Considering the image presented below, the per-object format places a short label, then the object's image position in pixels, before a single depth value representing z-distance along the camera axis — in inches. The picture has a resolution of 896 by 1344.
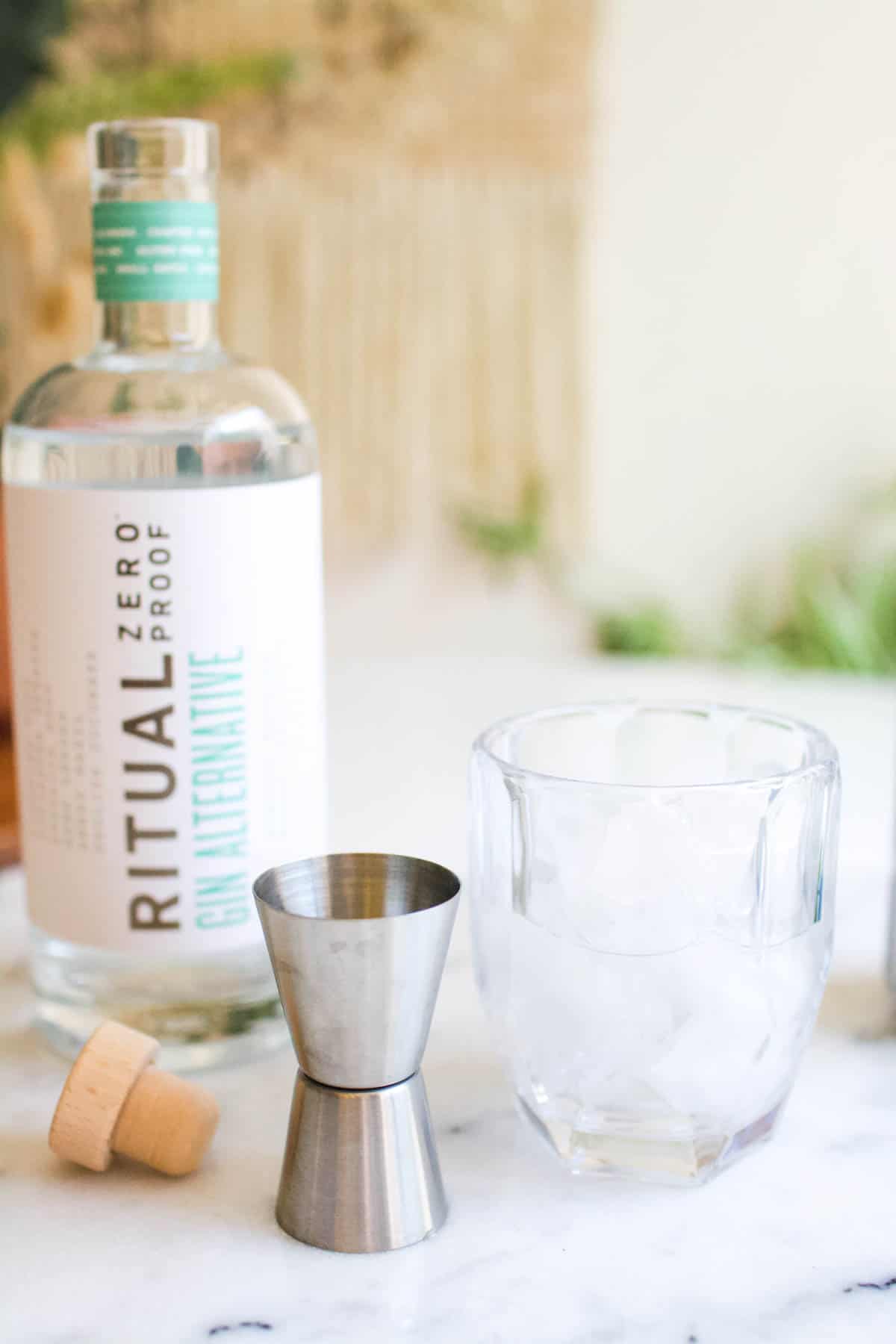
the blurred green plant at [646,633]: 93.9
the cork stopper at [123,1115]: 16.8
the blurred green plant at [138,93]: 95.0
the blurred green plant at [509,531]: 95.4
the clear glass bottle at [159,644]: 19.2
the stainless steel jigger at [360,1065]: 14.8
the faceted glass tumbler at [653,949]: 15.9
